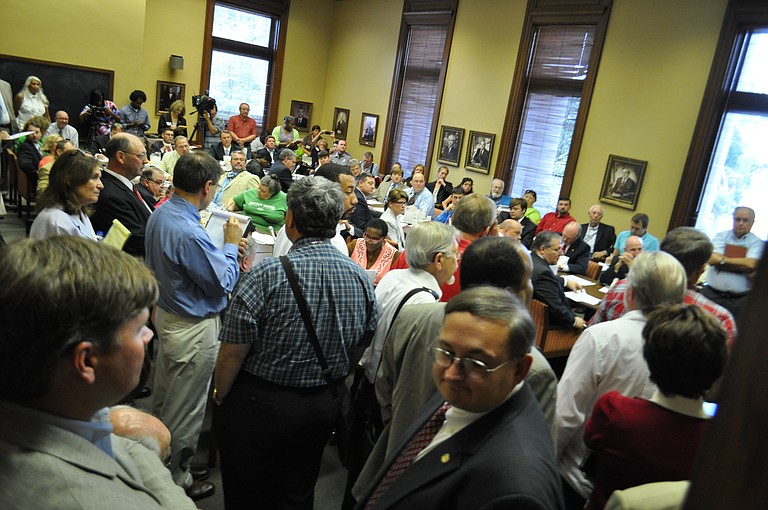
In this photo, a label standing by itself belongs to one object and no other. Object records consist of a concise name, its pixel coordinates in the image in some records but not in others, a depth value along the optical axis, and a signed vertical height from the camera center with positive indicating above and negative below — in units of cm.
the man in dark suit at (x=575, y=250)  678 -104
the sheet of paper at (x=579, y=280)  574 -119
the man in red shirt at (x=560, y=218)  877 -88
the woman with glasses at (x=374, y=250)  438 -92
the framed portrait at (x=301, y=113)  1498 +17
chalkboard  1052 +2
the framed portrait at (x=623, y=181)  850 -16
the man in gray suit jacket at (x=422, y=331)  210 -73
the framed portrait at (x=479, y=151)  1096 -7
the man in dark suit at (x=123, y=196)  341 -63
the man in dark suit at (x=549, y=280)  423 -90
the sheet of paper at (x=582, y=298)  500 -119
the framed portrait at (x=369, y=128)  1380 +4
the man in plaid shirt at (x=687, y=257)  301 -40
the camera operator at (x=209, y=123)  1139 -37
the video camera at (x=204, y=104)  1144 +0
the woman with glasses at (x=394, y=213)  567 -79
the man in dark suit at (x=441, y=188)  1081 -88
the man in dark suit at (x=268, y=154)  834 -67
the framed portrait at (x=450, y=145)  1157 -4
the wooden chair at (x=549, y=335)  437 -138
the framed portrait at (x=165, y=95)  1282 +7
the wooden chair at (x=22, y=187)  749 -147
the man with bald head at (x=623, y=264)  565 -92
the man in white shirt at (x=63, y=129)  941 -79
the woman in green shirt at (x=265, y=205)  521 -84
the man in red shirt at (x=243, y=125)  1293 -35
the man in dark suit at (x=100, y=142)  874 -85
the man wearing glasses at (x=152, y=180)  446 -65
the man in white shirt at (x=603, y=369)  221 -77
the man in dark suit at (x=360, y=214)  636 -95
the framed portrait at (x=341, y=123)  1463 +8
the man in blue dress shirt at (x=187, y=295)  264 -91
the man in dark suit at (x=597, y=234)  816 -96
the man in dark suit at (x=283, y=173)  734 -73
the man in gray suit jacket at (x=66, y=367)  85 -46
